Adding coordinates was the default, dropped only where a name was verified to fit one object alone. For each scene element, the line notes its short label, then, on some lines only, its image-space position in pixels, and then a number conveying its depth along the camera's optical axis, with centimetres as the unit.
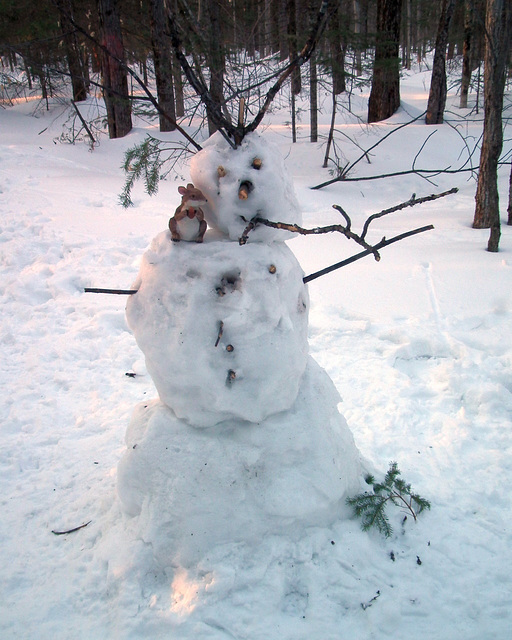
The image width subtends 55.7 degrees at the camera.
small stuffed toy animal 178
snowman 185
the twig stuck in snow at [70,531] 234
